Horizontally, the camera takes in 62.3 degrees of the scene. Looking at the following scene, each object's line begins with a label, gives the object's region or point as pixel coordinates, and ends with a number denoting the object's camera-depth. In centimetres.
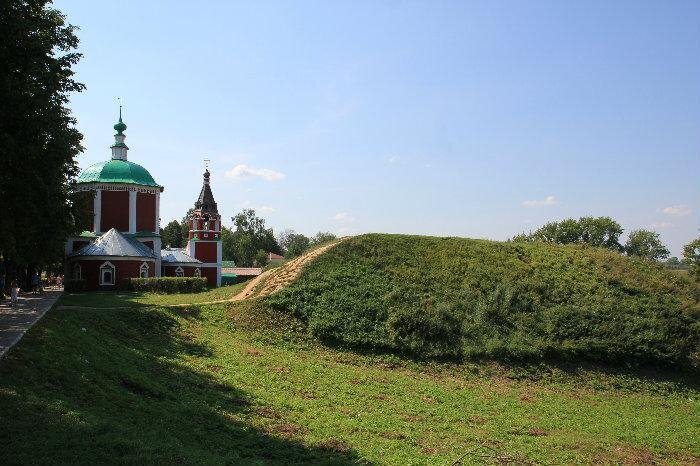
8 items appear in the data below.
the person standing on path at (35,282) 2624
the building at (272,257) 7924
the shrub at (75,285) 3005
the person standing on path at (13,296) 2001
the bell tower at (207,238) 3866
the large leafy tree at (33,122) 1142
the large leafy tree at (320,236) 7922
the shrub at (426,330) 1931
